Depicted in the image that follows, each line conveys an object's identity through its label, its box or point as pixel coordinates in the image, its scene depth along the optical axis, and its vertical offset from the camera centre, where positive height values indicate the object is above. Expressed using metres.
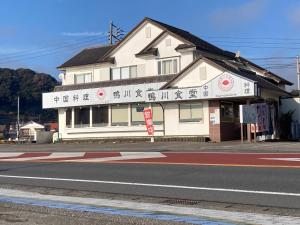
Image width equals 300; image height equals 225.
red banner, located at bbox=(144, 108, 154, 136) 35.78 +0.91
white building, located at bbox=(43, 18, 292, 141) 33.00 +3.13
